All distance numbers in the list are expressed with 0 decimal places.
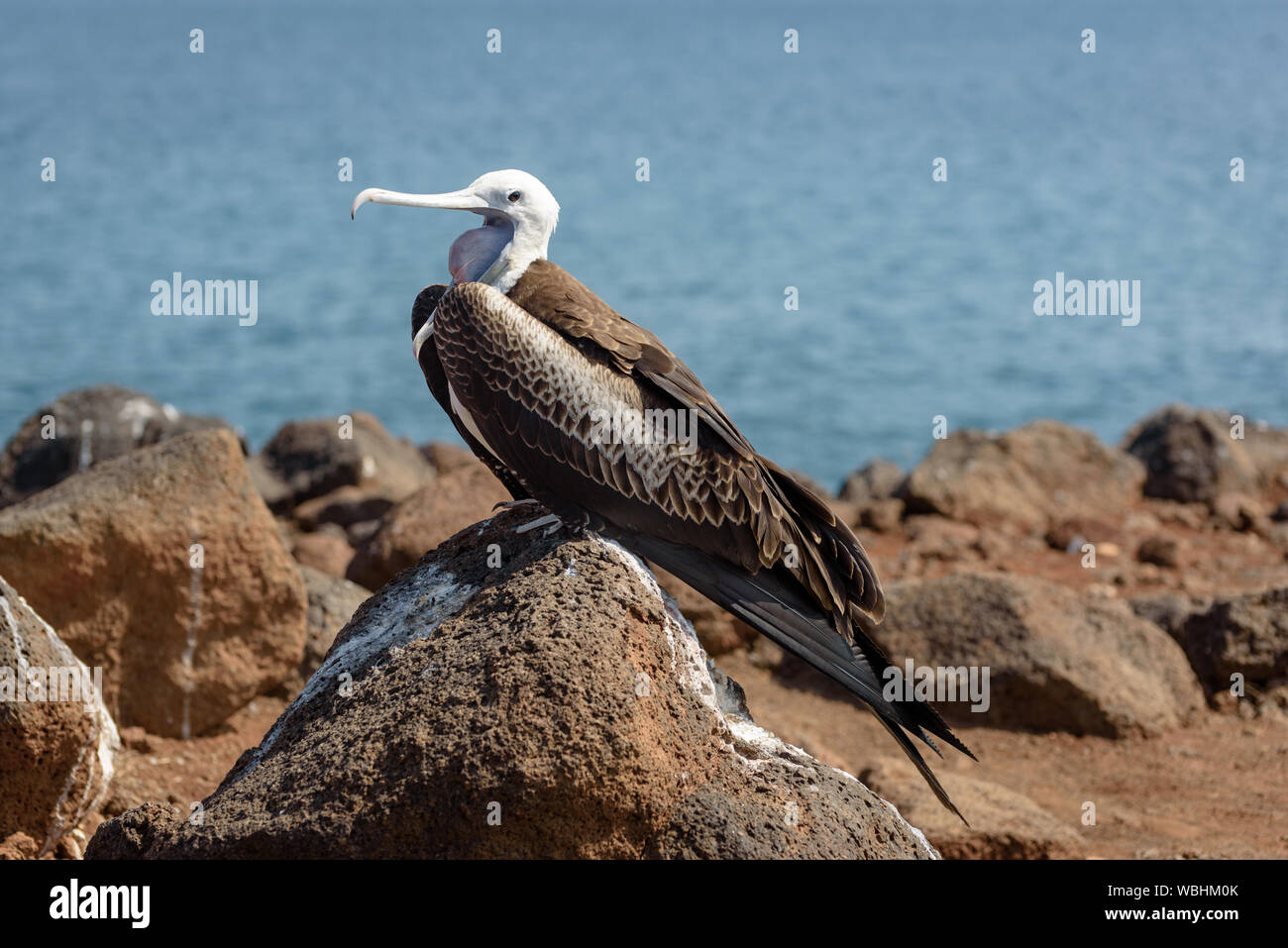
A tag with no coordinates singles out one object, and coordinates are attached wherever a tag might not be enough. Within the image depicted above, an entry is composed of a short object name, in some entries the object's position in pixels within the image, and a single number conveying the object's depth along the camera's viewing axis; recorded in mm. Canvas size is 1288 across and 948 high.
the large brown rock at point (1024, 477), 17047
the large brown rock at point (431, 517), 11742
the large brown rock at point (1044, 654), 11773
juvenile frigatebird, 7059
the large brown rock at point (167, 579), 9867
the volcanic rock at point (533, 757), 5855
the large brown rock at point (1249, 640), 12258
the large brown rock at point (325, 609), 11172
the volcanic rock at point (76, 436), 14906
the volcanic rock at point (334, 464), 16844
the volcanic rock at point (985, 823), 9164
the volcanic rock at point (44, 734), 7539
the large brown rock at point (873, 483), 18766
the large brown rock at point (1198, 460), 18031
